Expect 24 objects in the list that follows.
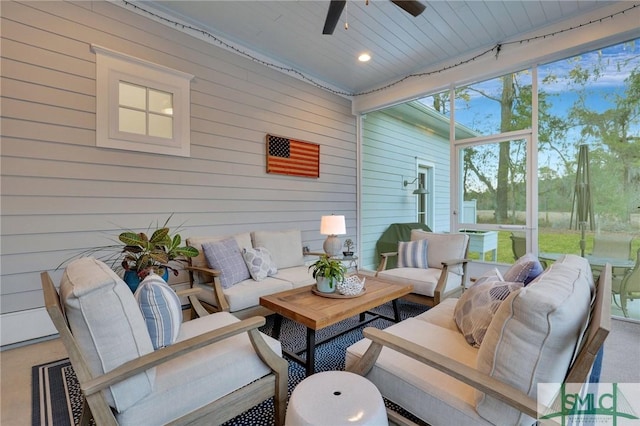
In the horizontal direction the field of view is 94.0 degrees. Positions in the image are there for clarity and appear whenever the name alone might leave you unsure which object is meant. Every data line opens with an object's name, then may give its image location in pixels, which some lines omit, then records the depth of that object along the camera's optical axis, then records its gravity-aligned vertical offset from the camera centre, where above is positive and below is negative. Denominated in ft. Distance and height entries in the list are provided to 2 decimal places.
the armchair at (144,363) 3.87 -2.33
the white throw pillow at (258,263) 10.66 -1.82
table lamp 11.18 -0.67
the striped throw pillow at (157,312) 5.02 -1.70
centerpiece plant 8.21 -1.67
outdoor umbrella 11.28 +0.59
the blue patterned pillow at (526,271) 6.22 -1.23
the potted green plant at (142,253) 9.06 -1.30
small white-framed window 9.76 +3.82
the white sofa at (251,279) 9.21 -2.33
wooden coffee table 6.77 -2.32
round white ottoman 3.71 -2.52
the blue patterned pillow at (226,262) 9.92 -1.66
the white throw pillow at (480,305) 5.56 -1.83
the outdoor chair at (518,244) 12.67 -1.34
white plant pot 8.31 -2.01
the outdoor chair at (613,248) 10.52 -1.26
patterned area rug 5.83 -3.95
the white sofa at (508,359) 3.57 -1.99
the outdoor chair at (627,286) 10.19 -2.55
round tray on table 8.13 -2.26
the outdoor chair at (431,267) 10.44 -2.17
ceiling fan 7.04 +5.02
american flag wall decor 14.25 +2.84
